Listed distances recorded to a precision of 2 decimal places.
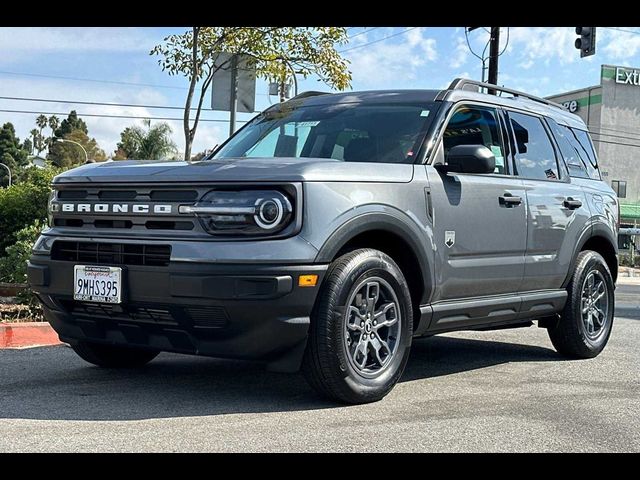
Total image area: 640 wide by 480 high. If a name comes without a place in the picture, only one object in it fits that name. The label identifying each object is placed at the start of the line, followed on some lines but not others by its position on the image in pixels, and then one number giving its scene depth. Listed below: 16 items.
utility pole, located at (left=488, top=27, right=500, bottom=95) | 21.11
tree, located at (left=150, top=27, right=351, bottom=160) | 10.16
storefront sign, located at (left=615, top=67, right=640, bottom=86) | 51.56
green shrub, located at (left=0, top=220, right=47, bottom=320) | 8.29
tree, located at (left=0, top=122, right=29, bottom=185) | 90.75
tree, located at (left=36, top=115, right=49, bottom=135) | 131.62
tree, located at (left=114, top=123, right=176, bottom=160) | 55.53
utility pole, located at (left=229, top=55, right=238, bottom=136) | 9.51
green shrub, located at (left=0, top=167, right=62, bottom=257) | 9.61
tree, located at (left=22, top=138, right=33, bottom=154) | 112.56
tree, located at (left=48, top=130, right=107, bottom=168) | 77.97
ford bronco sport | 4.36
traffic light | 18.05
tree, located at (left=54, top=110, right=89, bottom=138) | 99.12
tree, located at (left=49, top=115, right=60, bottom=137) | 121.68
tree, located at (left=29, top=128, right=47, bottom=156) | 125.73
